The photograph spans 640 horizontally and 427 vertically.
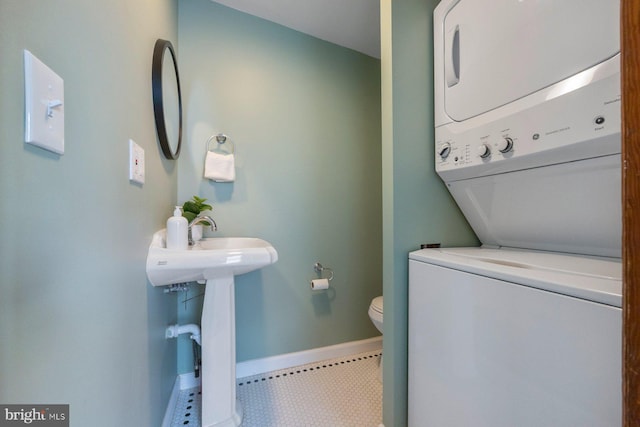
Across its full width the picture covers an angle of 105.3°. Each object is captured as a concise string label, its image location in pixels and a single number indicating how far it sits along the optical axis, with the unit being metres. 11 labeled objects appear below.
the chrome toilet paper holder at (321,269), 1.84
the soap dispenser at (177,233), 1.05
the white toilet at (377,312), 1.47
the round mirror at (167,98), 1.04
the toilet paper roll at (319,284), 1.74
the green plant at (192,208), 1.37
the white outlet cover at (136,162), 0.78
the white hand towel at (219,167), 1.53
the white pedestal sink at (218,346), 1.11
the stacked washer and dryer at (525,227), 0.55
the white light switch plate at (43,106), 0.37
